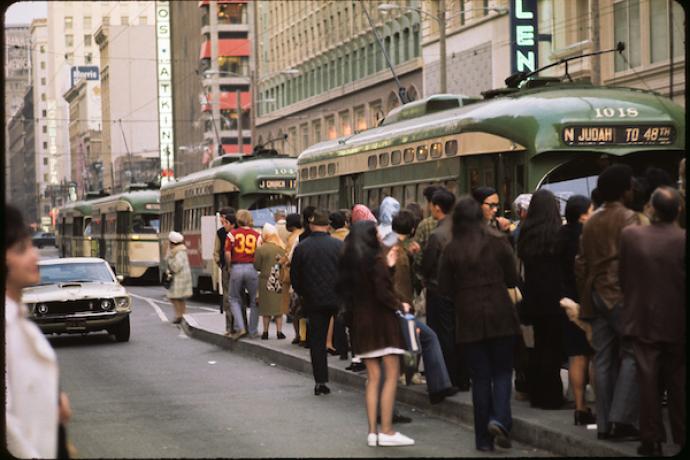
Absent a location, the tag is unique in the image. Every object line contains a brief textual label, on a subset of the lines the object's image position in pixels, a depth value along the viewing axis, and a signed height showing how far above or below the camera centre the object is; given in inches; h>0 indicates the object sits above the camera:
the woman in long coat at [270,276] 767.7 -28.0
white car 860.6 -44.7
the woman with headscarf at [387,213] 565.3 +2.2
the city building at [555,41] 1491.1 +206.8
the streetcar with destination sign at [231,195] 1285.7 +23.3
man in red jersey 805.9 -25.7
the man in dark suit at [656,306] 365.1 -22.4
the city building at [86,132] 6830.7 +442.7
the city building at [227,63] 4365.2 +464.4
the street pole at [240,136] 2469.2 +140.5
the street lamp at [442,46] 1590.9 +185.0
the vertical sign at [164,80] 5231.3 +505.0
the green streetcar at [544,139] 709.9 +37.3
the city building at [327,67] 2508.6 +296.2
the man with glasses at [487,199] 508.4 +6.1
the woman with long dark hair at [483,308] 409.4 -24.6
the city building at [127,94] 6505.9 +562.3
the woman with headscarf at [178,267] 991.6 -29.5
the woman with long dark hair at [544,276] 445.4 -17.8
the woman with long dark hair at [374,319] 439.5 -29.4
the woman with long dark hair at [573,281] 442.0 -19.5
